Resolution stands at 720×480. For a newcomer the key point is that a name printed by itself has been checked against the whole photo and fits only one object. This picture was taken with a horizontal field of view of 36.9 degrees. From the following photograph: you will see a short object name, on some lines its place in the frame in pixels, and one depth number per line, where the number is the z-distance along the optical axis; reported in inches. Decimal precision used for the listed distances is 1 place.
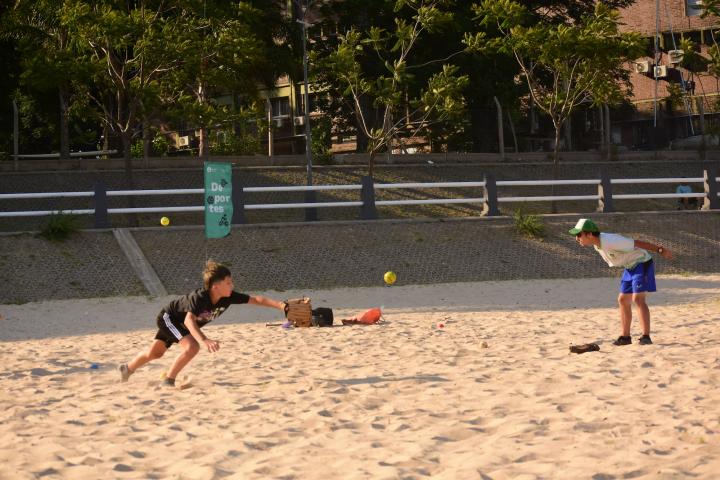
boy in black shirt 372.5
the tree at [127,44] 964.6
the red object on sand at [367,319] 573.1
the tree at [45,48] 1011.9
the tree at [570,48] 1104.8
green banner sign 801.6
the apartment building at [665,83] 1899.6
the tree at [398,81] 1117.1
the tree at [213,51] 1008.2
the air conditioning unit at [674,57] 1712.7
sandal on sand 434.5
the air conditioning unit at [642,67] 1873.8
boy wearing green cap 448.1
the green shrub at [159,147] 1493.6
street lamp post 1117.1
